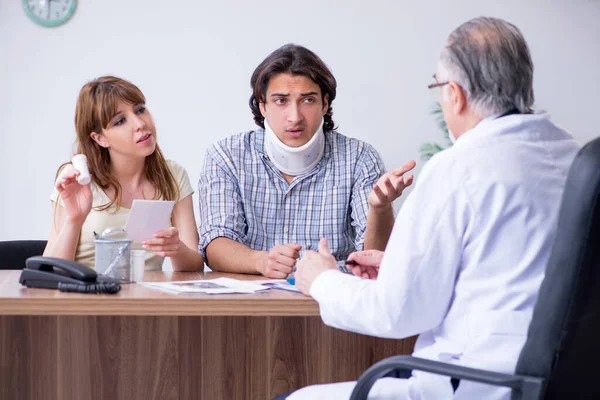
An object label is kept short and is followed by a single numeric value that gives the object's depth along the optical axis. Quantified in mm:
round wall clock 4391
